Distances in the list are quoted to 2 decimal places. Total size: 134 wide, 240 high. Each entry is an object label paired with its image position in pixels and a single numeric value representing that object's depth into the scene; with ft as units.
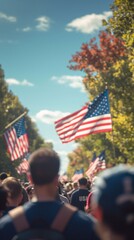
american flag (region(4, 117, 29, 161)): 64.13
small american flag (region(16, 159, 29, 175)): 85.53
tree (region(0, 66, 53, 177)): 170.30
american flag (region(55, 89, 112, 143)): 46.85
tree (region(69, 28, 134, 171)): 109.70
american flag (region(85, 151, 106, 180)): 81.73
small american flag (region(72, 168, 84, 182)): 130.52
